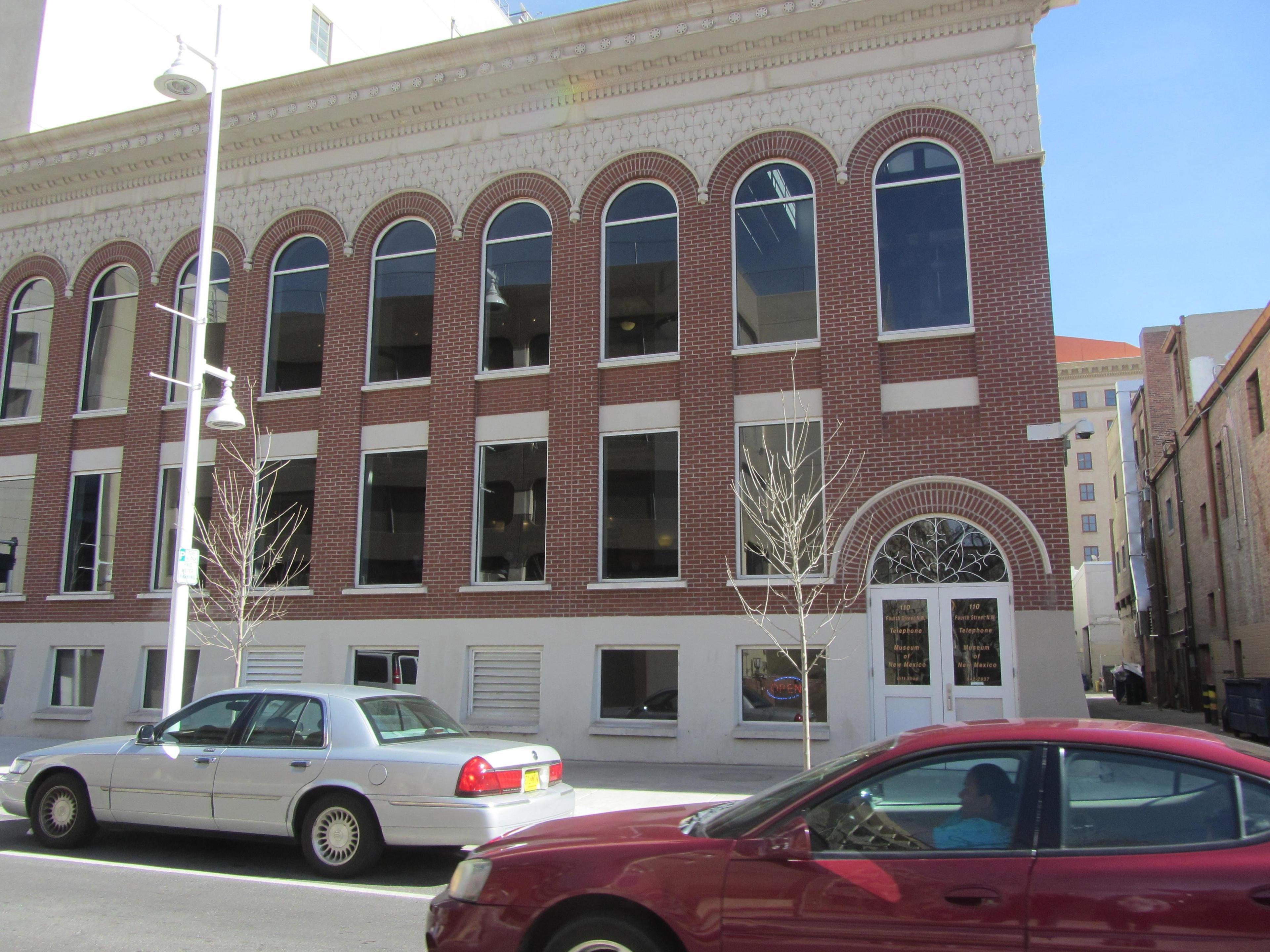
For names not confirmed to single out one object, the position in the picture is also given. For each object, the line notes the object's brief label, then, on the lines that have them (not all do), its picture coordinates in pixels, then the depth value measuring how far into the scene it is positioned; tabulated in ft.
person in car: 12.97
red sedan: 12.02
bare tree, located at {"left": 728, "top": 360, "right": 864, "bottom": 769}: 45.93
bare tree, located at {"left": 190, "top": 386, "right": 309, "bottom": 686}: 54.95
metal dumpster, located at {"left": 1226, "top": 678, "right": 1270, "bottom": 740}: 59.26
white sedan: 25.43
